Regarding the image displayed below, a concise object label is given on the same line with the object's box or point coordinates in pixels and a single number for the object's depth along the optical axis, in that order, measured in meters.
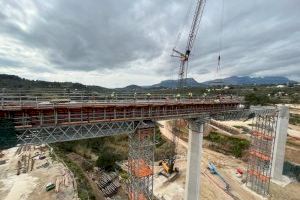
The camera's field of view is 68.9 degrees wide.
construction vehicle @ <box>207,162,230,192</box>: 40.51
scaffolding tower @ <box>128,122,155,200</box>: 21.19
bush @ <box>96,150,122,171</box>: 47.09
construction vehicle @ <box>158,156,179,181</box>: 42.12
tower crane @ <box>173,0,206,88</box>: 43.40
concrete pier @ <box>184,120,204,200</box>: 27.31
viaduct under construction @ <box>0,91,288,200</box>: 15.96
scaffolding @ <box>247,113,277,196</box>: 36.19
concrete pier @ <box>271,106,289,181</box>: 38.12
